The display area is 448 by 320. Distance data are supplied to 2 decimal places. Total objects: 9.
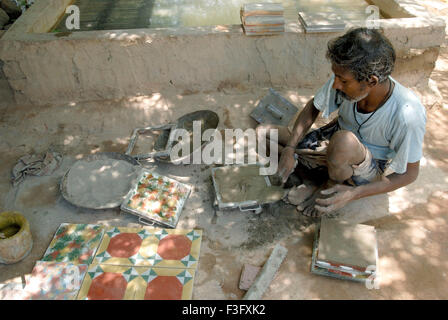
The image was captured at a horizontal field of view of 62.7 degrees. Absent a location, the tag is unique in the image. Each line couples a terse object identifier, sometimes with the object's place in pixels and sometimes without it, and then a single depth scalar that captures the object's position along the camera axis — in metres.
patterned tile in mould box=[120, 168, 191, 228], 2.96
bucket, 2.61
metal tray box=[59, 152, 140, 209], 3.02
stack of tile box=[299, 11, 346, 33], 3.90
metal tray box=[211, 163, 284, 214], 2.98
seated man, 2.29
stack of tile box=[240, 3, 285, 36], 3.87
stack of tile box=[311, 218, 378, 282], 2.48
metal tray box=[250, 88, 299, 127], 3.91
